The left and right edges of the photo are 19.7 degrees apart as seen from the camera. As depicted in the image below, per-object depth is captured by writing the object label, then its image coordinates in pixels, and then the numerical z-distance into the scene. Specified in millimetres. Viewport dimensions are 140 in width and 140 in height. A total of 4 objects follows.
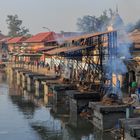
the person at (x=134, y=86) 26859
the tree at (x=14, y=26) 152750
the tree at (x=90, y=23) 85162
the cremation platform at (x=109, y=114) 20281
